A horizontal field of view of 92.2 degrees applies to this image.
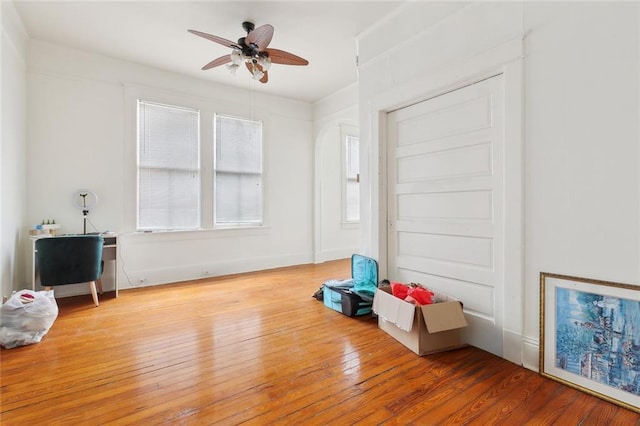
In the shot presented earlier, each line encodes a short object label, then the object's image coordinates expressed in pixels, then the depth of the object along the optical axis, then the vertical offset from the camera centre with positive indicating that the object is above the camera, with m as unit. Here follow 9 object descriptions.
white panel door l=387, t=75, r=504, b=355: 2.28 +0.12
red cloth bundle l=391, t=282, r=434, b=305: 2.43 -0.66
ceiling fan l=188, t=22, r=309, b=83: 2.81 +1.61
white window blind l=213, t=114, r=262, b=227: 4.93 +0.68
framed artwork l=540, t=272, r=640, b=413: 1.67 -0.73
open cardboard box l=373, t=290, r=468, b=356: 2.22 -0.82
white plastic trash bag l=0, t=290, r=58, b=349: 2.42 -0.87
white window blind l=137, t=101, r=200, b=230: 4.32 +0.67
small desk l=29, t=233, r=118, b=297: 3.47 -0.50
